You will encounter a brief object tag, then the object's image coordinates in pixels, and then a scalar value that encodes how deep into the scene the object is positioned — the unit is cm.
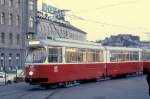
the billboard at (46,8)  5400
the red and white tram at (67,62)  1990
